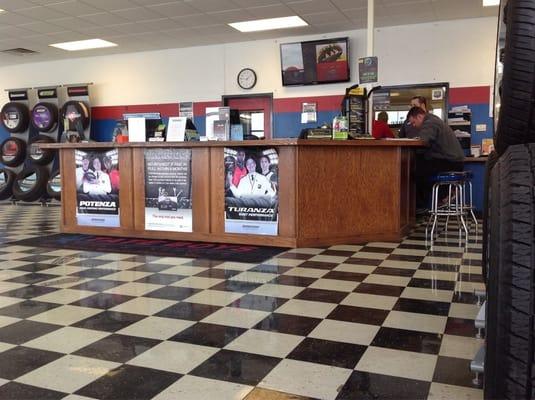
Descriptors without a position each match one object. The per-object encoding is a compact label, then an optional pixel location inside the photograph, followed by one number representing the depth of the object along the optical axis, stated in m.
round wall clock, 9.23
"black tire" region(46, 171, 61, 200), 9.91
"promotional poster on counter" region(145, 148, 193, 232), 5.12
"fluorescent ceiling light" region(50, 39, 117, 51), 9.25
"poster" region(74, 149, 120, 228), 5.47
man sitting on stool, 5.50
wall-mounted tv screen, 8.45
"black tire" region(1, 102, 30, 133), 10.88
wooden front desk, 4.71
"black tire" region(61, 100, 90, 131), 10.13
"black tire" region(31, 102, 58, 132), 10.55
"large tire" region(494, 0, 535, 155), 0.92
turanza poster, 4.79
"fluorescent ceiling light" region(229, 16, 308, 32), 7.83
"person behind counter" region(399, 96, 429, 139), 6.94
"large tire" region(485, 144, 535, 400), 0.88
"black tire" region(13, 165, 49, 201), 10.17
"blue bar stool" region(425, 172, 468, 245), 5.02
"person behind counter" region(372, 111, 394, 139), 6.88
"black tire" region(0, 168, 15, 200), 10.64
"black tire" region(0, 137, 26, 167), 10.88
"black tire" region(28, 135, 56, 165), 10.53
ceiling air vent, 9.80
